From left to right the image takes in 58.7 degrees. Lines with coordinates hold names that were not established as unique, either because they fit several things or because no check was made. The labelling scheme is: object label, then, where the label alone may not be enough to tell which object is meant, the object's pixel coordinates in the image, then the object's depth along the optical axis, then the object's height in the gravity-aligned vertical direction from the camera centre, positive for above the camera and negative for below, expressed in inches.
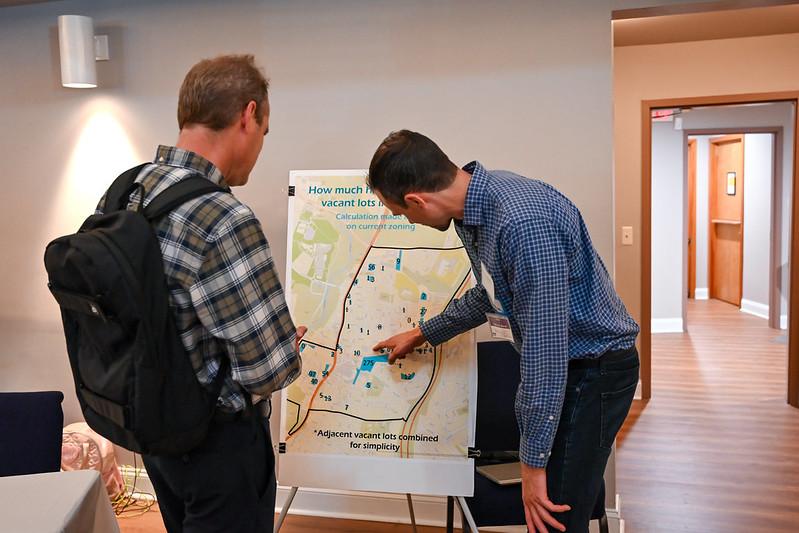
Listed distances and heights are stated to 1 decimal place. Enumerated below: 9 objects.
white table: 55.1 -22.2
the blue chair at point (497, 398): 98.8 -25.1
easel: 85.2 -37.6
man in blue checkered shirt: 56.5 -7.4
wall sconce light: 122.3 +31.1
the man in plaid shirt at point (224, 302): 53.3 -5.8
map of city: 93.0 -14.0
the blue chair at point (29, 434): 75.8 -21.8
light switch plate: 195.6 -5.7
